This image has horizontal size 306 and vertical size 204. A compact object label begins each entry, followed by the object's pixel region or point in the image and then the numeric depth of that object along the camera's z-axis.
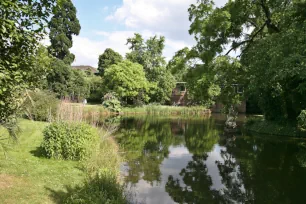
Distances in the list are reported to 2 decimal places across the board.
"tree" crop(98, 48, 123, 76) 50.46
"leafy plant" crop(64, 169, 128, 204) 5.82
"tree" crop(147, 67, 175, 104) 45.78
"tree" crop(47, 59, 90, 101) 37.25
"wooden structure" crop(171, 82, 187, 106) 50.06
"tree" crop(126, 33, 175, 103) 46.06
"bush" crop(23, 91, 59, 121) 19.23
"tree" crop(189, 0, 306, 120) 9.82
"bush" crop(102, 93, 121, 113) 37.91
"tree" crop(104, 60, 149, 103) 40.56
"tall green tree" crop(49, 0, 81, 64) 41.47
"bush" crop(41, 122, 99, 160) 9.81
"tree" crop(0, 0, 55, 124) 3.19
